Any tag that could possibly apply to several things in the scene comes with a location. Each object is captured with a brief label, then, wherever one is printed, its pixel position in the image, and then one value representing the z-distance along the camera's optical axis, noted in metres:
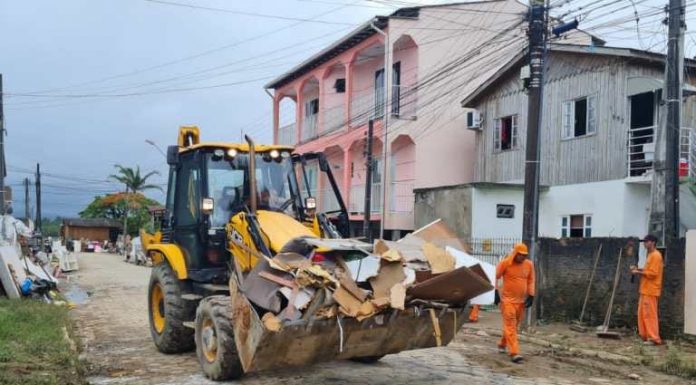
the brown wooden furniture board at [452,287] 6.77
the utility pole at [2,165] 24.97
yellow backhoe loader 6.54
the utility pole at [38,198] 54.22
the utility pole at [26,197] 56.54
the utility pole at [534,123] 12.60
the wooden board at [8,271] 15.92
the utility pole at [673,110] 12.34
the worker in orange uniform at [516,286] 9.69
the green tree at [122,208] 70.38
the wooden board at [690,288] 10.83
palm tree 68.00
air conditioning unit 22.83
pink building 23.61
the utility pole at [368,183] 21.09
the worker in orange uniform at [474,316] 13.52
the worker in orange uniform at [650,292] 11.07
